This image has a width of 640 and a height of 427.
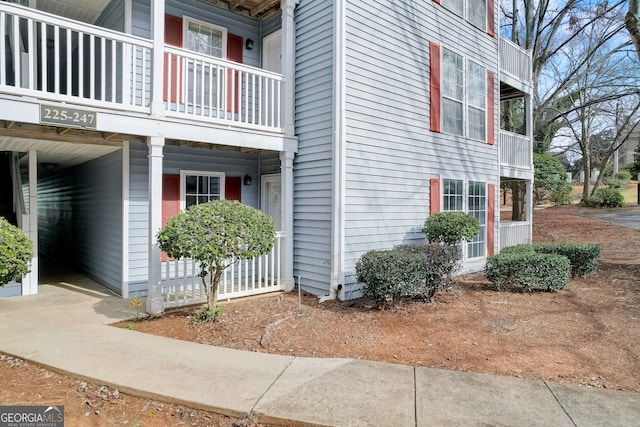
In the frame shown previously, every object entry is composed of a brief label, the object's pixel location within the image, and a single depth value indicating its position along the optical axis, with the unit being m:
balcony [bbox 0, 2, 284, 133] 4.84
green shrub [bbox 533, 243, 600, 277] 8.52
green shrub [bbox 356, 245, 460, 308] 5.88
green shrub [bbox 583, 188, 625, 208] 20.78
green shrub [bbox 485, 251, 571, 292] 7.22
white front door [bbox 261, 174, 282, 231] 8.50
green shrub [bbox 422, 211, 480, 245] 7.70
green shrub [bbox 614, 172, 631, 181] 30.32
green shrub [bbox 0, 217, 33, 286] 3.96
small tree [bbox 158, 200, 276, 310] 5.02
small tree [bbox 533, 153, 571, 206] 21.02
